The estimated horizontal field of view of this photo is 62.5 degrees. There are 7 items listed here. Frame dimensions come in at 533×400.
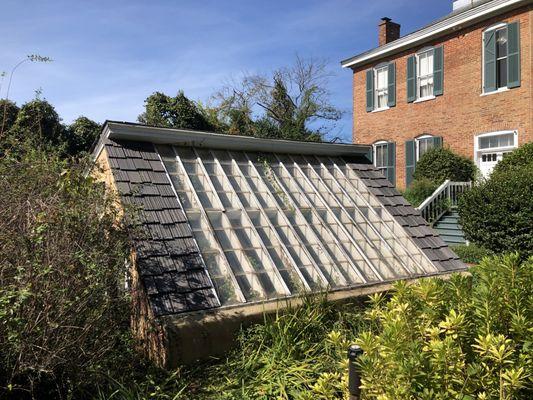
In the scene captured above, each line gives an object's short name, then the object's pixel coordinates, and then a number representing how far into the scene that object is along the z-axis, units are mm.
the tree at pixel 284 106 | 32309
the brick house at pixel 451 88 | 15125
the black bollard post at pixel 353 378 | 2715
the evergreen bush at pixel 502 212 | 10852
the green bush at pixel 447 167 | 16172
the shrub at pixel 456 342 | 2463
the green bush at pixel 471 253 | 11344
